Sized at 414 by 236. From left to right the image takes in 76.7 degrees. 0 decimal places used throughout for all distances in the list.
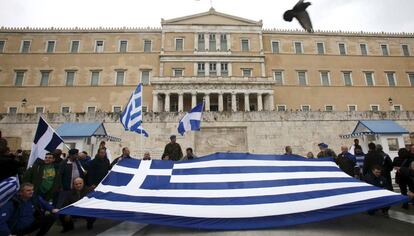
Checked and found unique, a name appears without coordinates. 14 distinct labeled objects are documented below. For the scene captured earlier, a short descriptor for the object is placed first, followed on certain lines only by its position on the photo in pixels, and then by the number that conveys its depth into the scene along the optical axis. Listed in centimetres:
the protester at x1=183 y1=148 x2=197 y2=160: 774
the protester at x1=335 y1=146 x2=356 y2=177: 709
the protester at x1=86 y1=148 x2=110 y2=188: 649
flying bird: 721
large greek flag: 448
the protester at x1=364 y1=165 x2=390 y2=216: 594
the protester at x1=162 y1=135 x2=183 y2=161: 855
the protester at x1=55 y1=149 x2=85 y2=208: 546
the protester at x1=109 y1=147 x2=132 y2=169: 745
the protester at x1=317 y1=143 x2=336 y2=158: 794
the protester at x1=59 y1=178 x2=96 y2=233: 479
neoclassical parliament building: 3316
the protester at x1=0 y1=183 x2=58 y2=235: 382
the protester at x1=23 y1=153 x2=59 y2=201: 539
